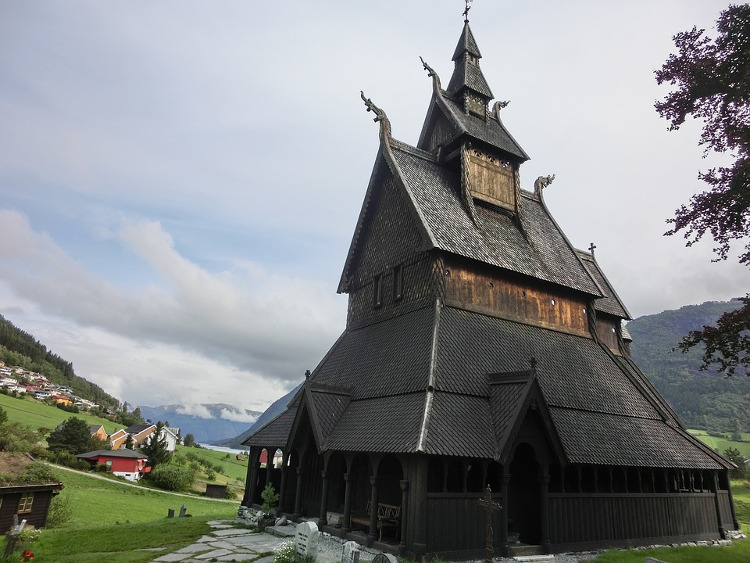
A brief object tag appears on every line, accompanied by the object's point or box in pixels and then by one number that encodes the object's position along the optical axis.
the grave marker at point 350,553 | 11.02
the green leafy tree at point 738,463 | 54.32
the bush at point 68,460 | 57.19
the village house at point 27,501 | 26.02
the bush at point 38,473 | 35.22
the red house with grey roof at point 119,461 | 61.22
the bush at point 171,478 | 56.59
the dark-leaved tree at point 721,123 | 12.24
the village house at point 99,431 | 82.73
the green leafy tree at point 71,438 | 62.94
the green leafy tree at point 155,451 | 66.44
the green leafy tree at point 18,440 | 51.19
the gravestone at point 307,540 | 11.90
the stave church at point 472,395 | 14.05
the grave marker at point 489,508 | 10.21
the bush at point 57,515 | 28.26
